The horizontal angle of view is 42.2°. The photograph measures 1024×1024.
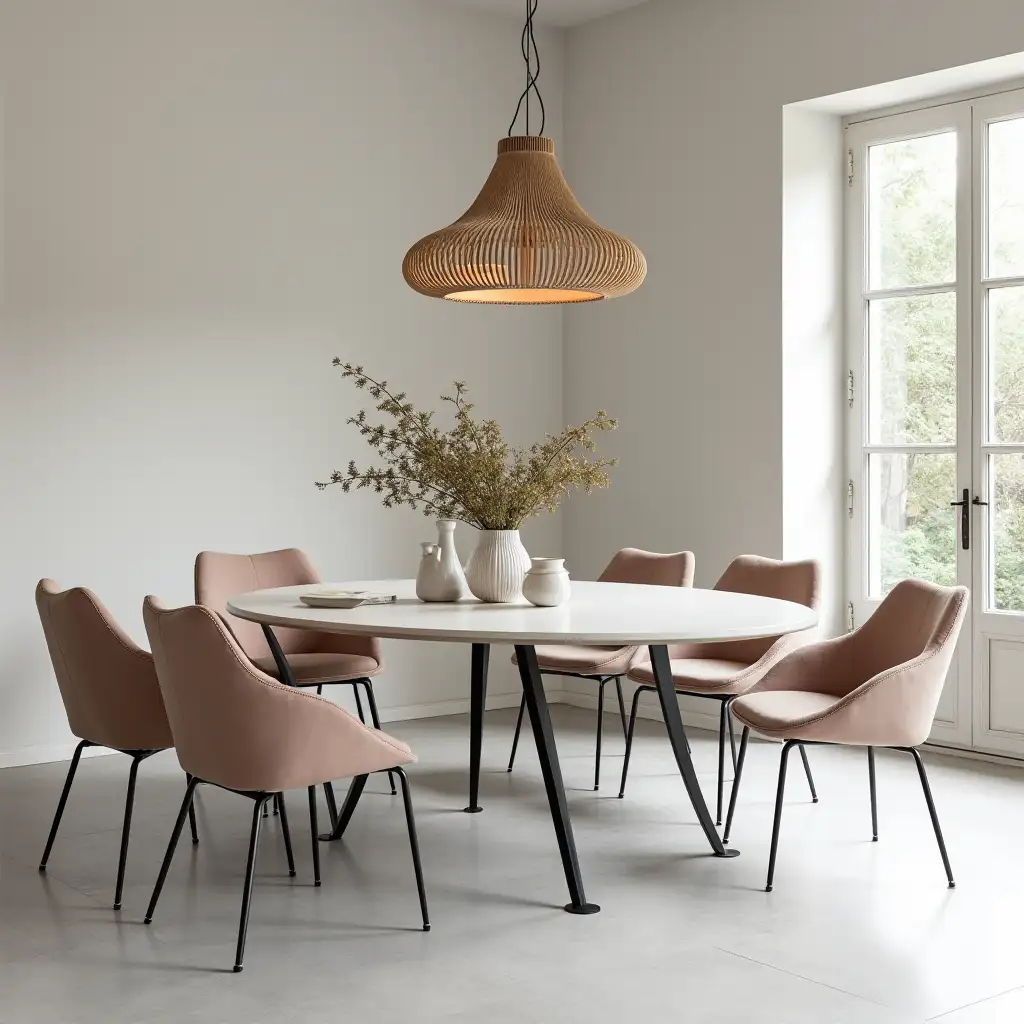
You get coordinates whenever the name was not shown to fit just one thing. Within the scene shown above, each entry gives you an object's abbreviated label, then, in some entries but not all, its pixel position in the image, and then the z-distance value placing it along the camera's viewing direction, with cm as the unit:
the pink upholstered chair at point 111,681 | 363
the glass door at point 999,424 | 525
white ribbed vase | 405
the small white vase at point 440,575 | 413
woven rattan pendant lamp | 392
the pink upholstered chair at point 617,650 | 475
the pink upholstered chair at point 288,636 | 466
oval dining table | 336
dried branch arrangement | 397
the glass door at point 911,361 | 543
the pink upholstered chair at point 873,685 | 362
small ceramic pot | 390
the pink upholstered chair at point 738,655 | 435
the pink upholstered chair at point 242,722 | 312
